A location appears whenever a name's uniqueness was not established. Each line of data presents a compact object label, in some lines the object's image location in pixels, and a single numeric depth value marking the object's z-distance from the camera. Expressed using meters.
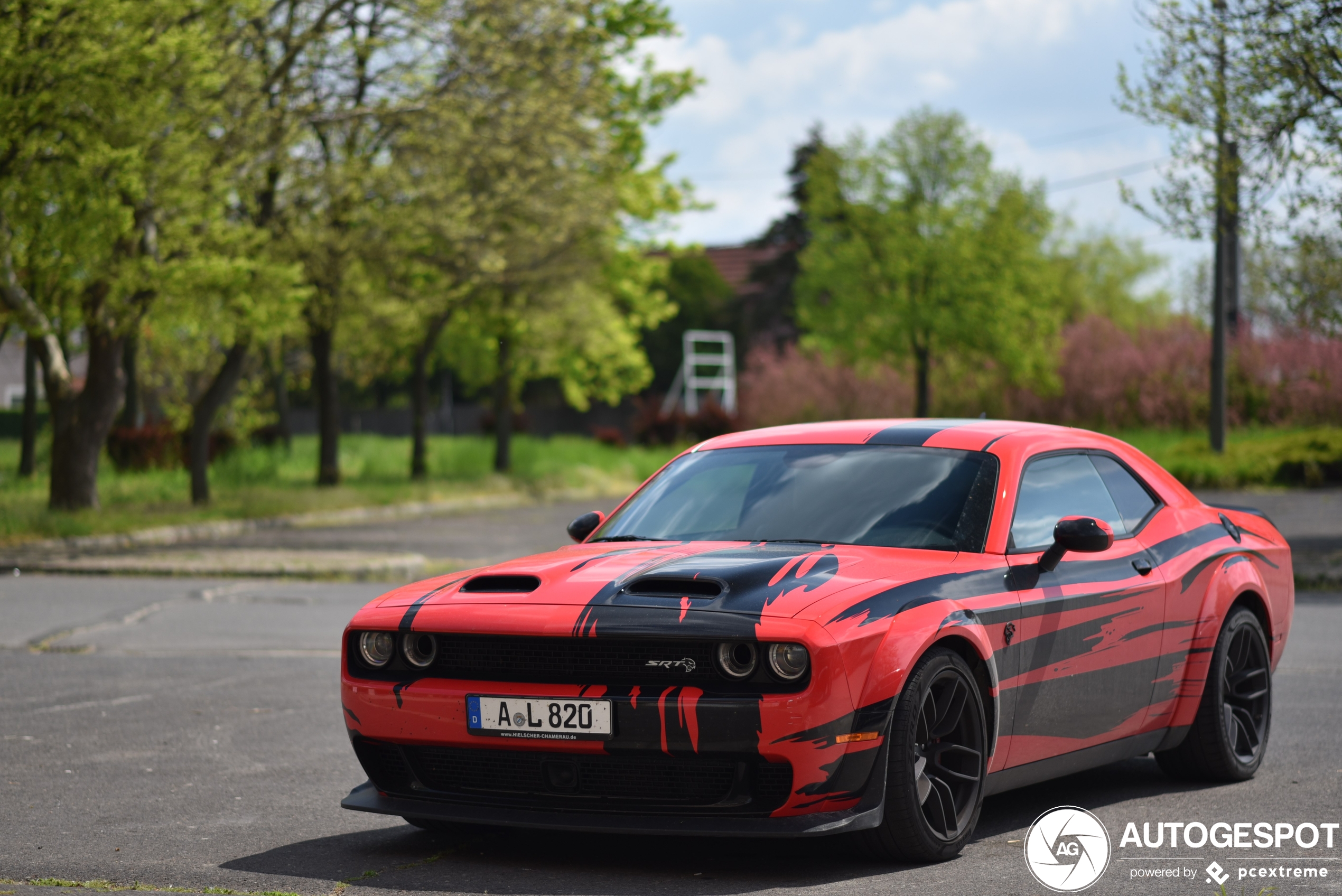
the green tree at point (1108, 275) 63.56
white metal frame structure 56.91
